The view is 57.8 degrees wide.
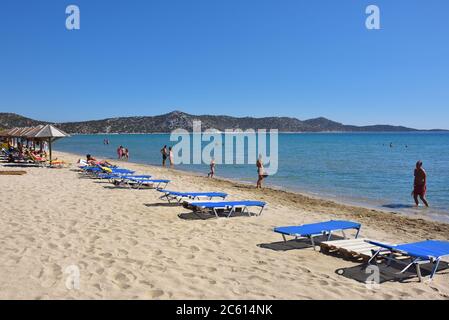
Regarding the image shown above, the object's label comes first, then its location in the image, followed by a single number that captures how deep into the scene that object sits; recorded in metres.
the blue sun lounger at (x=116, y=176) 14.14
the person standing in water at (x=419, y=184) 12.41
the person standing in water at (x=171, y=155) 26.10
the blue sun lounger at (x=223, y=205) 8.84
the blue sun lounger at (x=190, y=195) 10.19
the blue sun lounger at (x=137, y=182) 13.30
